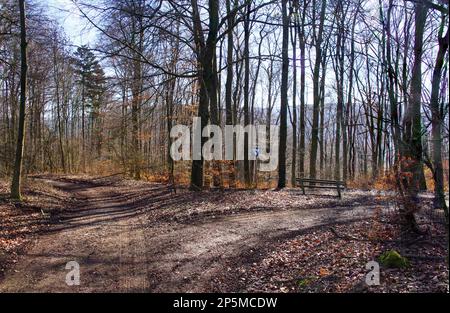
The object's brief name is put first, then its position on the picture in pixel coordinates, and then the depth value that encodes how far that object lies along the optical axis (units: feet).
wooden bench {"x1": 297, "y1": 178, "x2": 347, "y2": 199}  47.57
